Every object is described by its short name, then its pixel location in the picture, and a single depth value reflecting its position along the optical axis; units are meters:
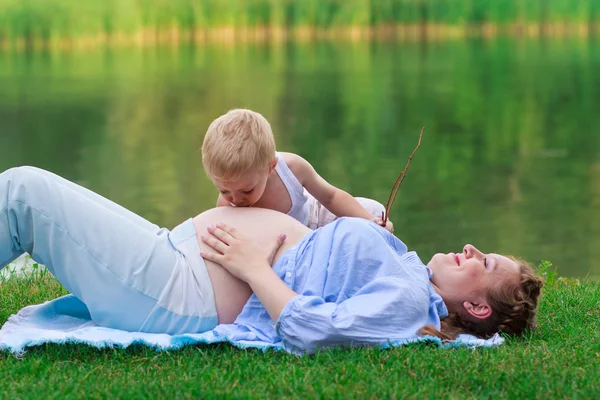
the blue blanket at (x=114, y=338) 6.83
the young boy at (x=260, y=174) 6.95
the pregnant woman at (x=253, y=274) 6.76
